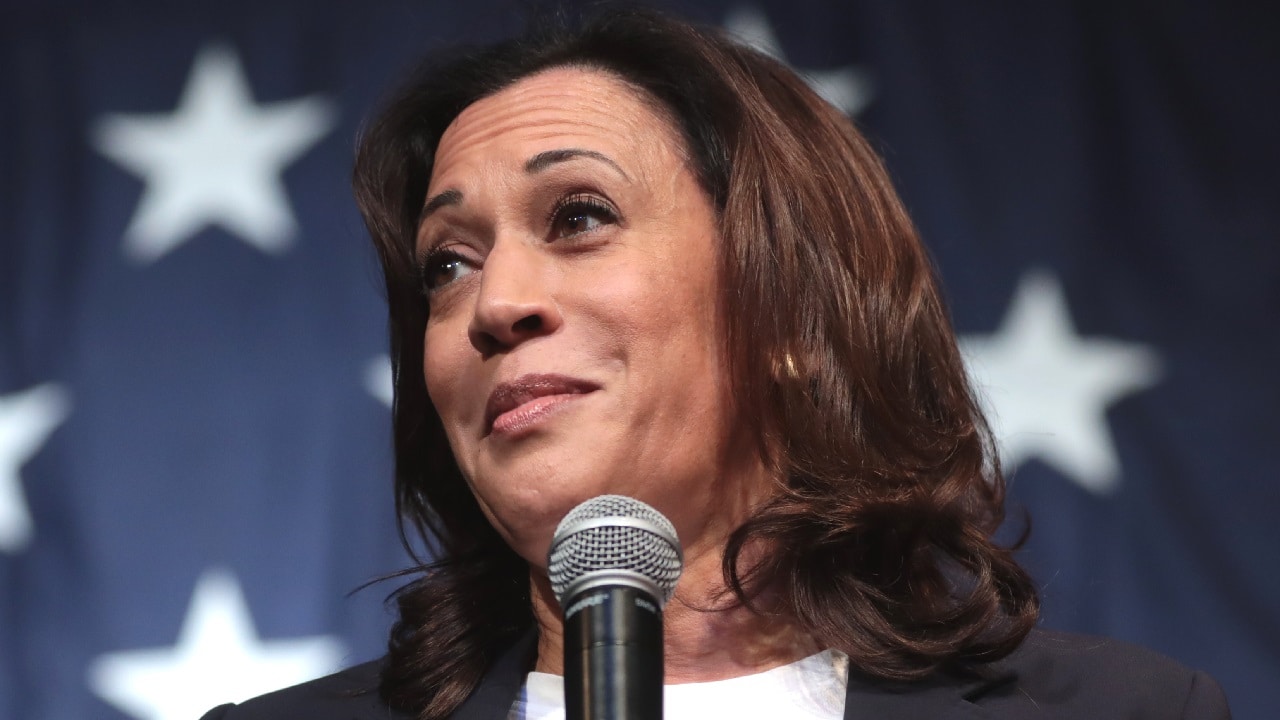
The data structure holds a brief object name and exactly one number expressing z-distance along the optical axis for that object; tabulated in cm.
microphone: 181
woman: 327
